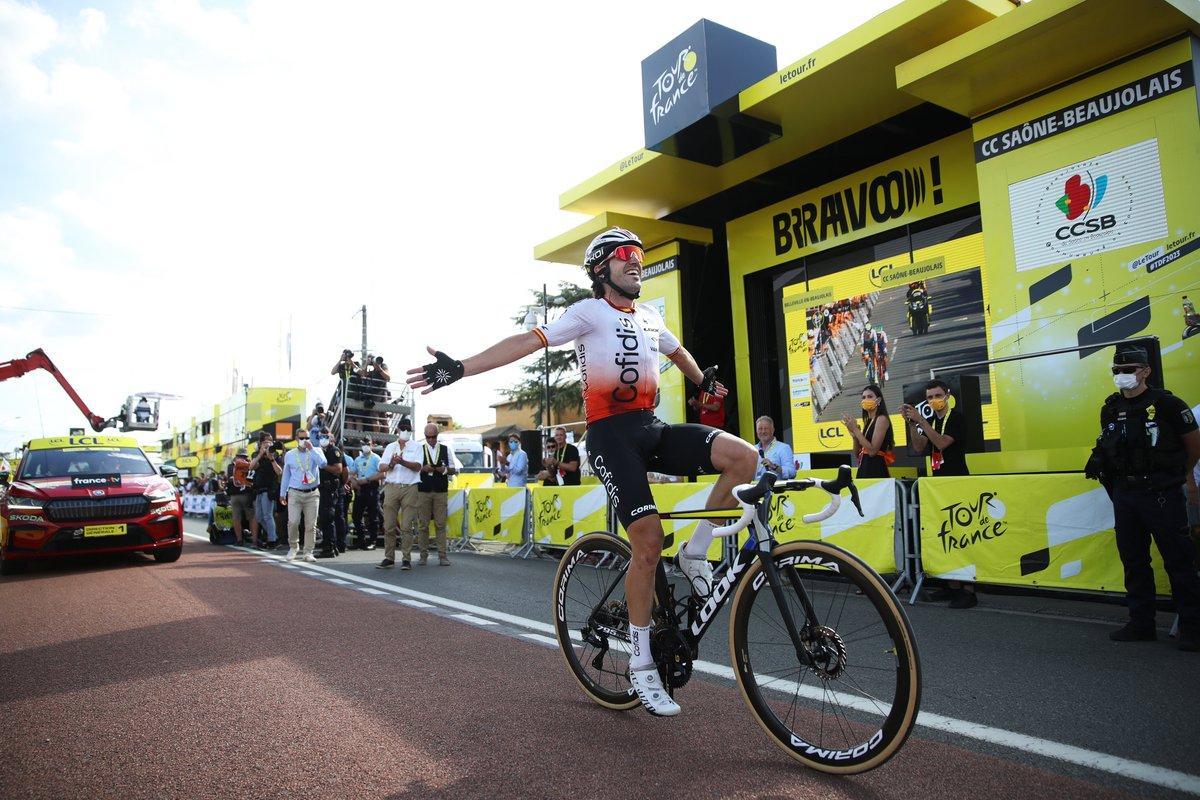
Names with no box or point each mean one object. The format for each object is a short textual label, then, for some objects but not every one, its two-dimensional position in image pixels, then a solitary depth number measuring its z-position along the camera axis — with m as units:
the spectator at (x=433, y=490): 10.90
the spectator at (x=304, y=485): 12.06
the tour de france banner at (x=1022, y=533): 5.87
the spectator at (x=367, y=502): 14.23
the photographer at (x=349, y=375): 18.12
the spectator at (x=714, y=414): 13.66
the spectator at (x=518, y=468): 15.24
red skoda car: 9.81
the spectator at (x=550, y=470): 14.59
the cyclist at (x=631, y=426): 3.34
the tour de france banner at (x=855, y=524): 7.18
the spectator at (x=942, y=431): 7.58
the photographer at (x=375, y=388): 18.66
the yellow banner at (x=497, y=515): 12.45
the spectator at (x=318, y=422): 14.02
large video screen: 11.77
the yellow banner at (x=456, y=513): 14.08
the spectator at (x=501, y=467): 18.44
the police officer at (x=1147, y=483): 5.05
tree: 35.25
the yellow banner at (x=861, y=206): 11.91
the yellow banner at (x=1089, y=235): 8.09
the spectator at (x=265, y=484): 14.56
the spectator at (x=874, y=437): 8.23
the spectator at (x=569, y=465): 13.28
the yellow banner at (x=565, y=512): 10.69
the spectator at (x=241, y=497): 15.57
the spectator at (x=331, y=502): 12.59
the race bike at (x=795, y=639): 2.68
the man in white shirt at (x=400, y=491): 10.80
